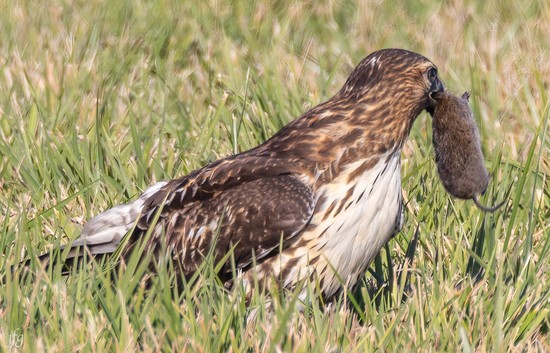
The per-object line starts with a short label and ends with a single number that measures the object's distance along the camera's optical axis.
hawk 9.53
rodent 10.25
